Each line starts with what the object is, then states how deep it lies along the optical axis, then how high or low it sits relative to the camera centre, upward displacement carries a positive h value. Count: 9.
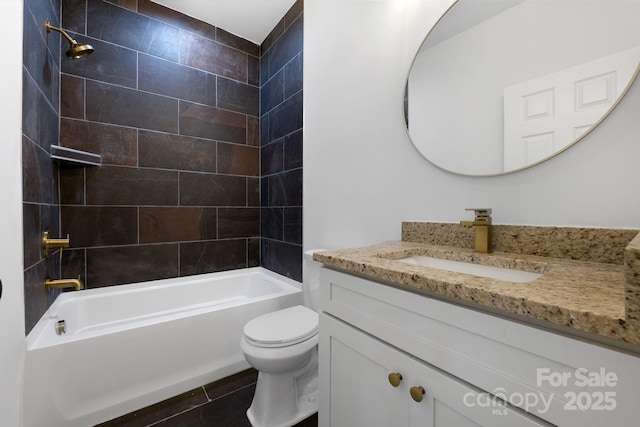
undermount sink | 0.86 -0.21
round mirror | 0.85 +0.49
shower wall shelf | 1.59 +0.32
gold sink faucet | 1.00 -0.07
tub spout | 1.50 -0.41
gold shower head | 1.59 +0.94
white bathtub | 1.30 -0.78
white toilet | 1.32 -0.77
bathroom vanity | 0.44 -0.29
